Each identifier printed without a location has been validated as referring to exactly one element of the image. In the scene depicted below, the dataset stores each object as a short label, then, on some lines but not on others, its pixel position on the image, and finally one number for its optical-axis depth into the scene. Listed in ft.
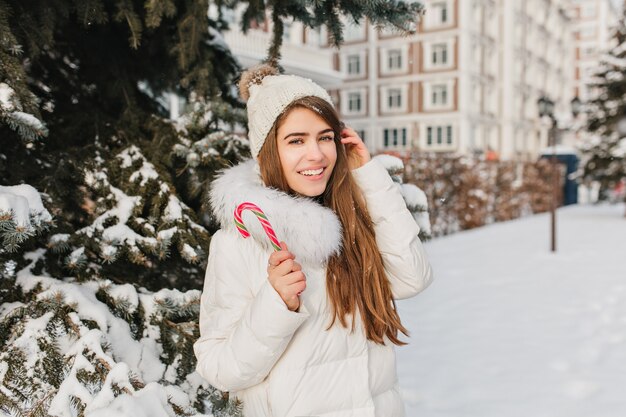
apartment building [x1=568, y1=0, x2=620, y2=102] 202.80
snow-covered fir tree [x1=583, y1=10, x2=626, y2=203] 53.88
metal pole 32.60
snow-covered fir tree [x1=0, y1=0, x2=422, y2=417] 5.53
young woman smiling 4.81
